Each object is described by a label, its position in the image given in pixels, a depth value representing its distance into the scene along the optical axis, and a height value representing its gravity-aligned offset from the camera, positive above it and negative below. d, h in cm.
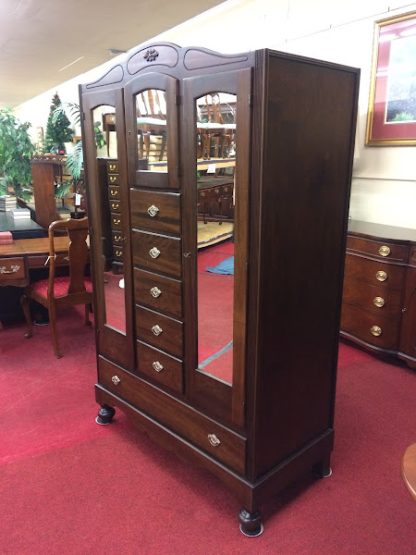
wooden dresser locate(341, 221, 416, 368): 280 -81
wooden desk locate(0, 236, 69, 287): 314 -67
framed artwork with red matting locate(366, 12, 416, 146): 293 +52
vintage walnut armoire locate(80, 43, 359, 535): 144 -28
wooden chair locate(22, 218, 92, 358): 300 -86
